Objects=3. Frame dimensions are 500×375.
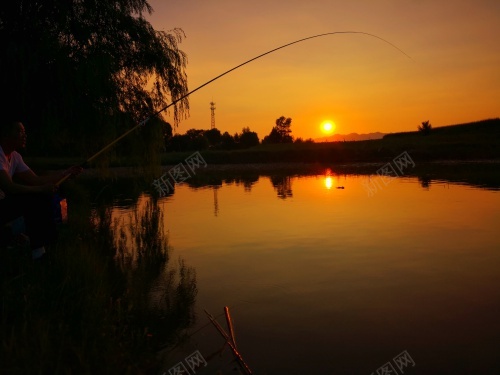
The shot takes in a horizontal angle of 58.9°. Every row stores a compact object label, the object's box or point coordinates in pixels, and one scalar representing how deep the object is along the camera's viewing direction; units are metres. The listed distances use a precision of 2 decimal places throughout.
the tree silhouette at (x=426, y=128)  71.31
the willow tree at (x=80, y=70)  9.37
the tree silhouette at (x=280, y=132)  109.69
